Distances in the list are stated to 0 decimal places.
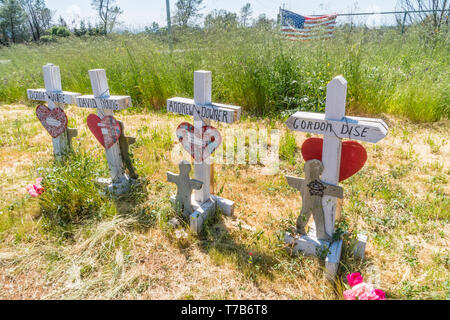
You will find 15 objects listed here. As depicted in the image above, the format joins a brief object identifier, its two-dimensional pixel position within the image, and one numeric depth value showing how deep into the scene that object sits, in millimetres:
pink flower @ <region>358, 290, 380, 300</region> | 1527
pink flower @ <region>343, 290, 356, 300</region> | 1571
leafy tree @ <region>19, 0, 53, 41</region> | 29016
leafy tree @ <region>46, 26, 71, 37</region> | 27031
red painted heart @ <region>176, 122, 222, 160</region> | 2303
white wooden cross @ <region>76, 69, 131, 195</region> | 2643
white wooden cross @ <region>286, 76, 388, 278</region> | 1736
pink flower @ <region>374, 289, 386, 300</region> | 1570
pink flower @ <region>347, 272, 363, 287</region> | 1646
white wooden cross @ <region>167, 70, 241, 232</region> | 2205
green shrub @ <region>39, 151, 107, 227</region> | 2512
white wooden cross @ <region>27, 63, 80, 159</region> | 3064
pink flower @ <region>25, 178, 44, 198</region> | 2627
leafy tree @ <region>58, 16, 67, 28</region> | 32719
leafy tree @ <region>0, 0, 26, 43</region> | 25734
